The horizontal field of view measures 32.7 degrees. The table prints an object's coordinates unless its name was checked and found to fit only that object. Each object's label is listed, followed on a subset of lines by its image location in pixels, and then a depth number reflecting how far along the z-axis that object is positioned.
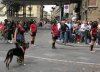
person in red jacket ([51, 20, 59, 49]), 10.12
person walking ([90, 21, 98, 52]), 9.04
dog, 6.29
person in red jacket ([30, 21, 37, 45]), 10.90
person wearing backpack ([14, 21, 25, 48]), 6.76
